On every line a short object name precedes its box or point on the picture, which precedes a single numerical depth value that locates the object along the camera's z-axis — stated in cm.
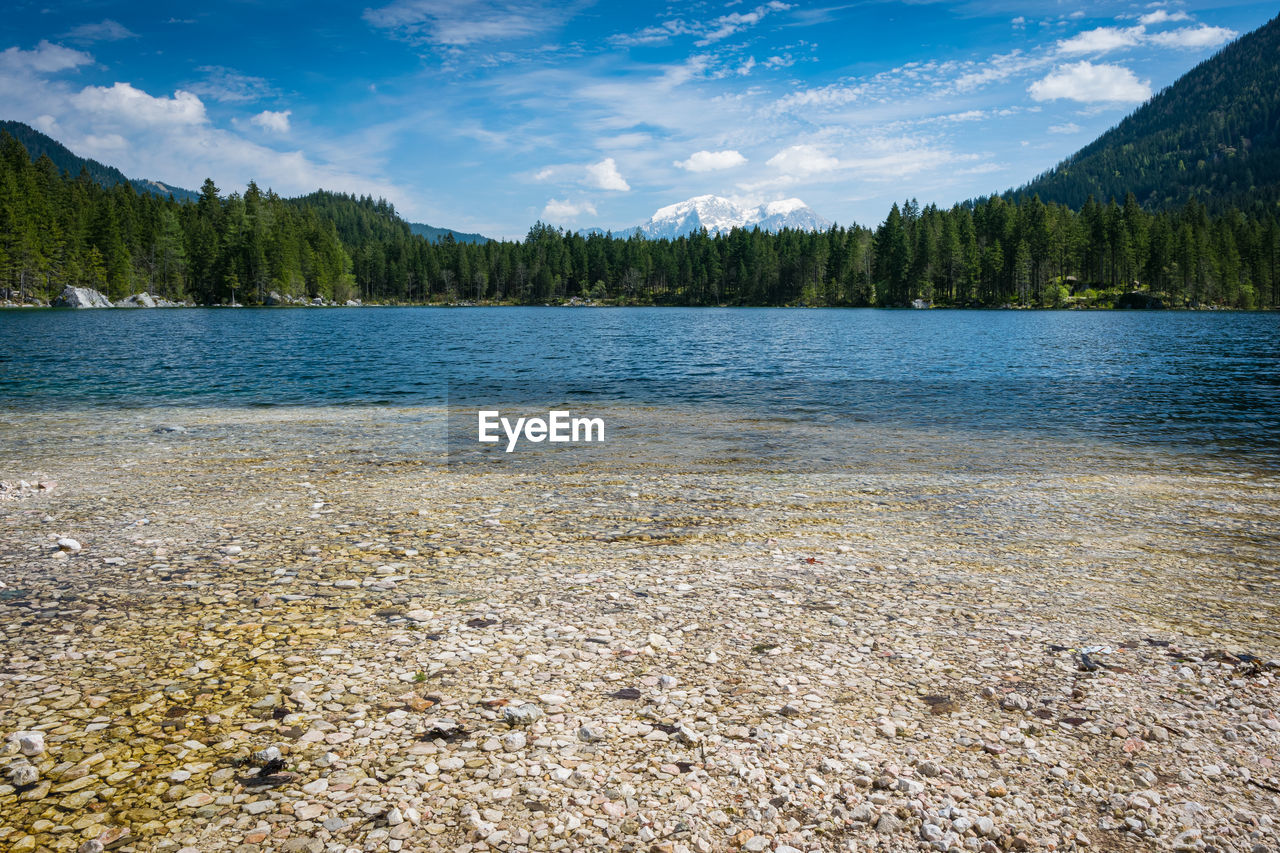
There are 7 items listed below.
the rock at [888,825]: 461
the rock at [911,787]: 497
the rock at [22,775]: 480
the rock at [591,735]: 558
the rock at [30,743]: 513
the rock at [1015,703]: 617
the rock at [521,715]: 576
